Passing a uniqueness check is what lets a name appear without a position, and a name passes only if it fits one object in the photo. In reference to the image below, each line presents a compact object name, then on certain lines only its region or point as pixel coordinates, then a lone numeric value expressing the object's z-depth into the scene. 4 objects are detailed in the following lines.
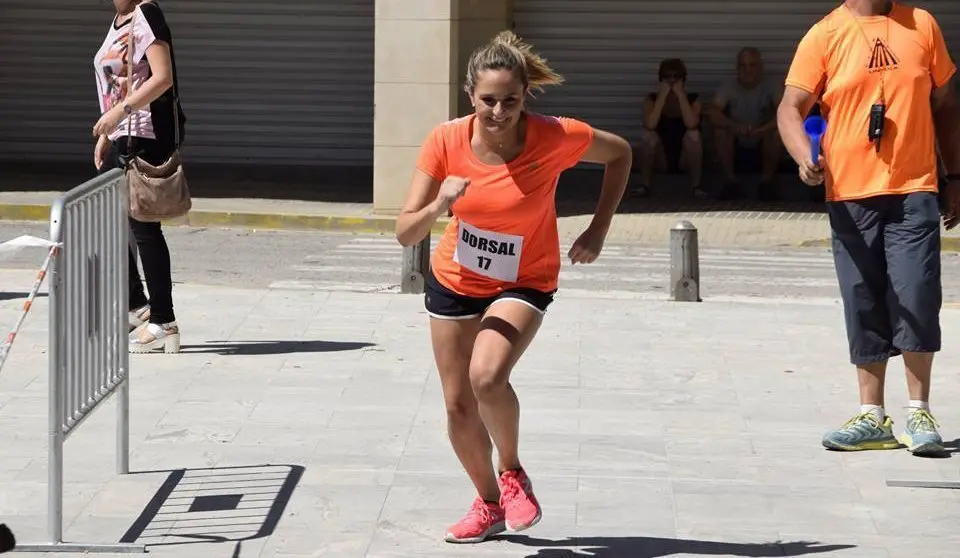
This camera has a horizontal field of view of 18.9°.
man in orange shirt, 12.00
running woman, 9.58
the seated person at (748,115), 31.47
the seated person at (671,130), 31.47
